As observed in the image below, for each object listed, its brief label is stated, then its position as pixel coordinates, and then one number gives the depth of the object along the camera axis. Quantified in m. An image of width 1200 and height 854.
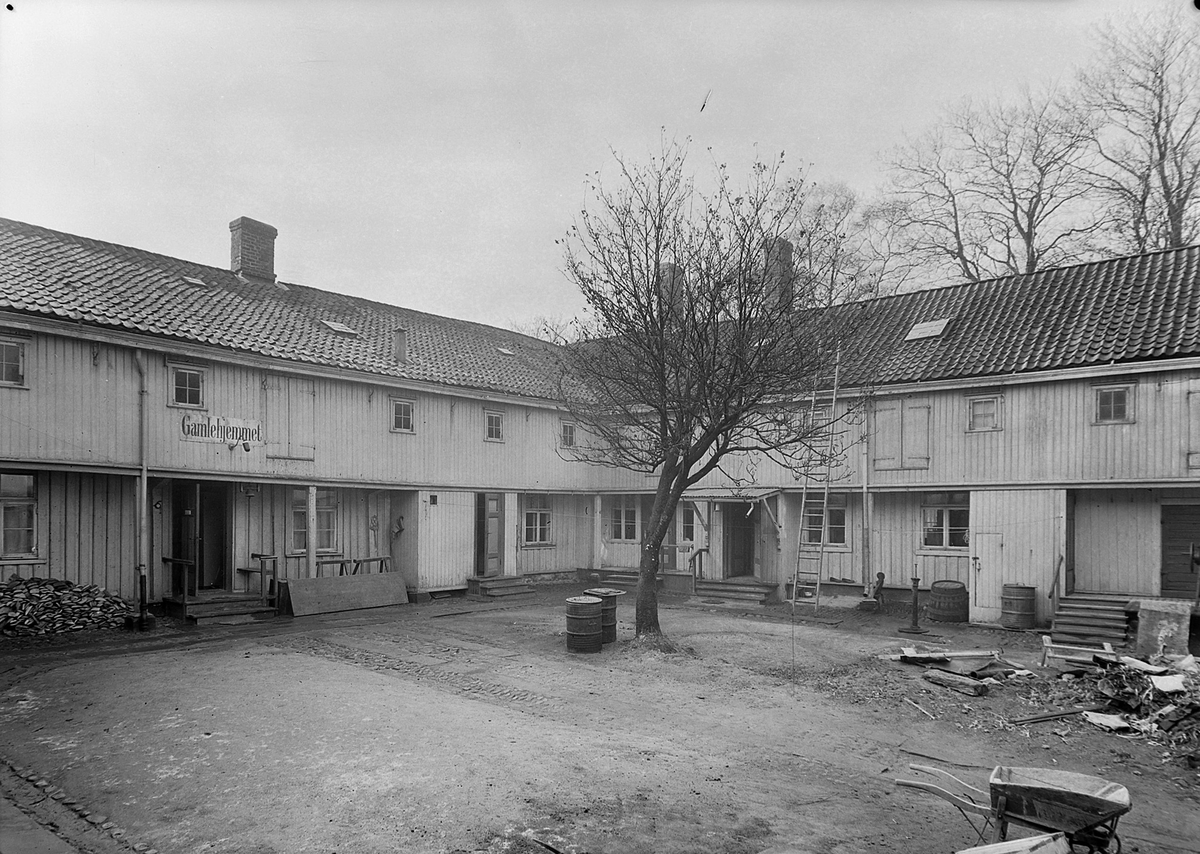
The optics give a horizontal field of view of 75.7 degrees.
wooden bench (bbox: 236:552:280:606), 16.92
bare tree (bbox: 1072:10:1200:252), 23.52
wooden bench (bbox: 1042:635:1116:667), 11.91
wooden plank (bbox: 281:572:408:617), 16.83
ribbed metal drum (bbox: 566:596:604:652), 12.87
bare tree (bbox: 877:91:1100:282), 26.03
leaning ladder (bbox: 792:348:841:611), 18.53
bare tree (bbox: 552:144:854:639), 12.74
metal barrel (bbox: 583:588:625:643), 13.34
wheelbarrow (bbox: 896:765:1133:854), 4.76
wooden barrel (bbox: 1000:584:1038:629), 15.86
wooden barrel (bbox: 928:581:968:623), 16.98
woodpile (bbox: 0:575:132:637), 13.13
